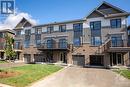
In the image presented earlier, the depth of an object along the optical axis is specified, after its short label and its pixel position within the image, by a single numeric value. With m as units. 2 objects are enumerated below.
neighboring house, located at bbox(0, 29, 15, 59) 23.55
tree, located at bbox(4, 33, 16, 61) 15.79
